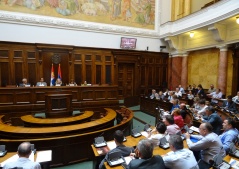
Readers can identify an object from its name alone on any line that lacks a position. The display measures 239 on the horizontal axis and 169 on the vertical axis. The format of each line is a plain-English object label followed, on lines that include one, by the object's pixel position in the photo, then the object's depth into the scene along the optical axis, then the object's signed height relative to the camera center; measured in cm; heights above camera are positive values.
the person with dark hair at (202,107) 535 -115
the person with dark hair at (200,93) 830 -105
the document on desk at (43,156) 264 -139
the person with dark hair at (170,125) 347 -112
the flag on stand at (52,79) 898 -38
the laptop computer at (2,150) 284 -135
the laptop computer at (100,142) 319 -138
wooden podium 643 -128
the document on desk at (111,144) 316 -141
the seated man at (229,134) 308 -115
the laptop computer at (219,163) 235 -129
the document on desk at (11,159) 252 -139
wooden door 1145 -53
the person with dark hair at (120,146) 264 -119
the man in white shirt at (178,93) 920 -113
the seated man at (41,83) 830 -56
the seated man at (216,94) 811 -107
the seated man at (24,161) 215 -118
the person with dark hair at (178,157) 214 -111
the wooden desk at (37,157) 260 -140
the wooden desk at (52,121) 495 -152
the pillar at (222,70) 877 +16
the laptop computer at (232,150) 280 -131
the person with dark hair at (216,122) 402 -118
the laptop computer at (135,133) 370 -136
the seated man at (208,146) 265 -117
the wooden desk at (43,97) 679 -116
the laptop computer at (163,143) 310 -133
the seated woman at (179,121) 426 -123
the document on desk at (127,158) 250 -132
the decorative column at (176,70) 1194 +20
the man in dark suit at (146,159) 193 -104
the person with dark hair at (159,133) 309 -119
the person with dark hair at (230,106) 614 -124
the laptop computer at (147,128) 400 -135
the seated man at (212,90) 896 -91
